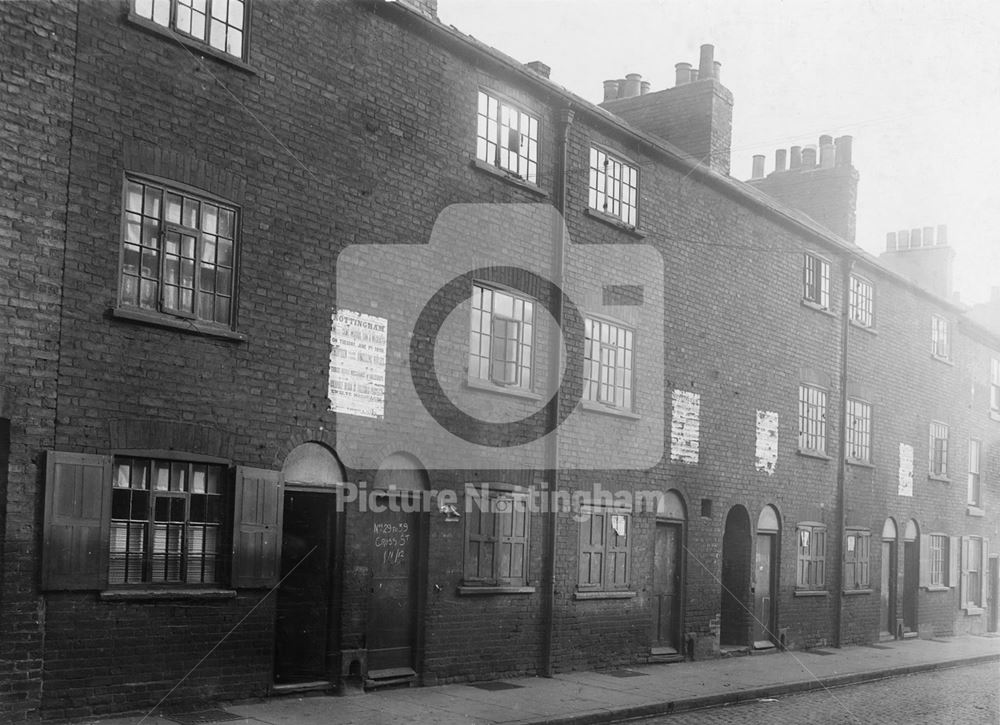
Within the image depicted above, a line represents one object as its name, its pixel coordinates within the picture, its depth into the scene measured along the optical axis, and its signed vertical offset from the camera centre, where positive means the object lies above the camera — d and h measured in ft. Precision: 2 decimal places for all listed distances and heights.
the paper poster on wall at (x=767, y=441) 68.80 +0.91
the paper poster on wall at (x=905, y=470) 85.81 -0.66
